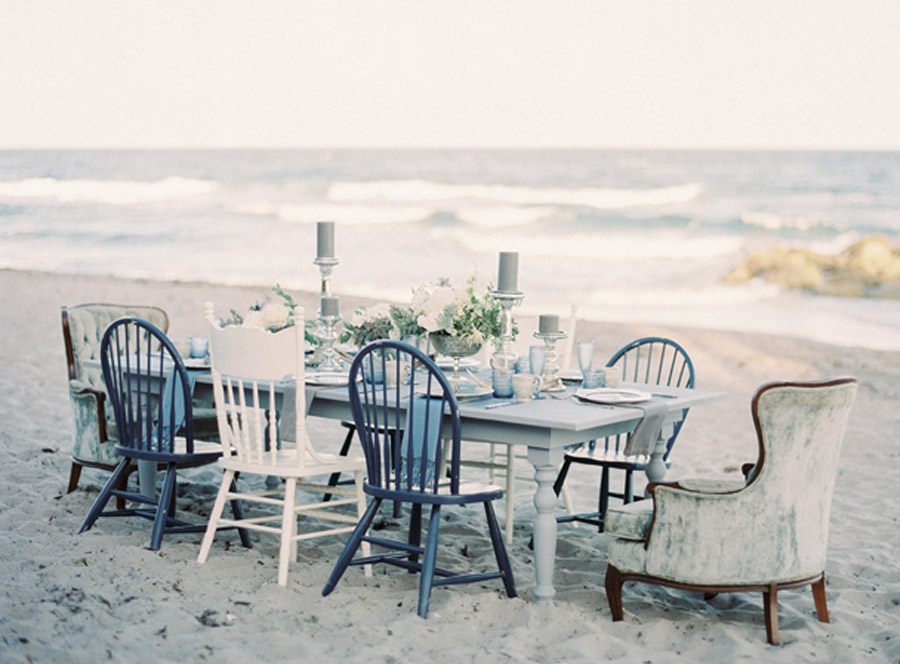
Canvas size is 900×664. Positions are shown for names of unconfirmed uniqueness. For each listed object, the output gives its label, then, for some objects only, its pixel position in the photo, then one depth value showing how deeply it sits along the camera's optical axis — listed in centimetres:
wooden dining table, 382
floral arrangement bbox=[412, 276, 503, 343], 426
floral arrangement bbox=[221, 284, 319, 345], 476
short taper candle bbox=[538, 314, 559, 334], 443
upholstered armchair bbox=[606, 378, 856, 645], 359
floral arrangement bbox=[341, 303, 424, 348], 454
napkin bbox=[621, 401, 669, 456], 415
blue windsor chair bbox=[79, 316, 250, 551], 442
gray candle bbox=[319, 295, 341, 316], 468
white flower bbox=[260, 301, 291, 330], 477
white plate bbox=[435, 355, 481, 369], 486
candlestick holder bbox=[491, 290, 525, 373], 429
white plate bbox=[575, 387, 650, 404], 420
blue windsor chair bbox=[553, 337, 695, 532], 476
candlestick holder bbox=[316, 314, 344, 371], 474
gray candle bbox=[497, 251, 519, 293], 431
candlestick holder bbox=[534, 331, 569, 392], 445
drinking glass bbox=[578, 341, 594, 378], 449
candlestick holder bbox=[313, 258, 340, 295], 491
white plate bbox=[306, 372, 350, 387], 437
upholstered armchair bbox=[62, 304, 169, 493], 517
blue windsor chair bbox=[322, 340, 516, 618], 379
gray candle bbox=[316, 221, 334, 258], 495
